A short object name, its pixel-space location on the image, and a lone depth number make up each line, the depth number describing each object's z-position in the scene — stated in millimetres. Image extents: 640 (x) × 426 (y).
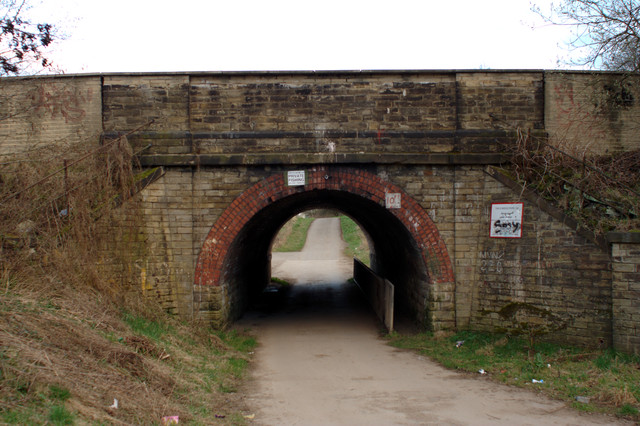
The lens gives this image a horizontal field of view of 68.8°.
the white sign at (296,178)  9109
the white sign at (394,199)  9133
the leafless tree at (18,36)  8633
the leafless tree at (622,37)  9273
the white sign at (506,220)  8742
